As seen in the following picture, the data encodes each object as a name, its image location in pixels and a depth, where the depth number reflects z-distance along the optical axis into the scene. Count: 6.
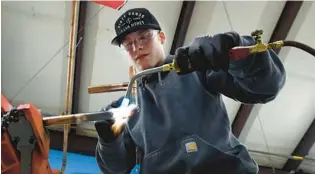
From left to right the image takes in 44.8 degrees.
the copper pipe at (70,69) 2.68
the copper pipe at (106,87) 1.31
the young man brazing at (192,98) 0.90
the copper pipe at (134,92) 1.16
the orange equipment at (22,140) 0.96
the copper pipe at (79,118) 0.94
